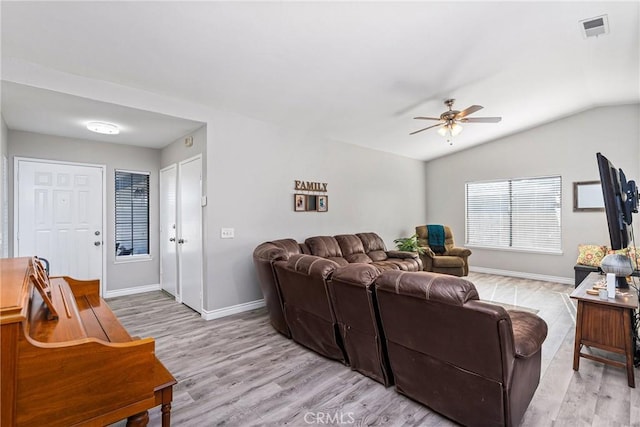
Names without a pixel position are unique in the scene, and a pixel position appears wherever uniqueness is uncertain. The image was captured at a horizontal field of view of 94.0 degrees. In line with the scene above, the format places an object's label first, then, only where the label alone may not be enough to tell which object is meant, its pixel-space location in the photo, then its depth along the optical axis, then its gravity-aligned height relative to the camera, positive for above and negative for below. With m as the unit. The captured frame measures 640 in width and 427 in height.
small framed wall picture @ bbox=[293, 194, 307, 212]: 4.71 +0.20
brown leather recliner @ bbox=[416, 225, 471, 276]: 5.59 -0.90
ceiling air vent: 2.82 +1.82
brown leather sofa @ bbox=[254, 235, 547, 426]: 1.61 -0.78
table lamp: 2.63 -0.50
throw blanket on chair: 6.16 -0.51
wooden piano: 0.90 -0.54
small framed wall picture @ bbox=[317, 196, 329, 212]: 5.07 +0.18
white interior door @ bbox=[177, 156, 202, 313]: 4.02 -0.24
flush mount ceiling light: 3.68 +1.11
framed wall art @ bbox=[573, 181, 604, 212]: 5.21 +0.28
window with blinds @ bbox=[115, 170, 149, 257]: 4.85 +0.05
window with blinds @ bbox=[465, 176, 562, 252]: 5.80 -0.02
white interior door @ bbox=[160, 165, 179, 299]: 4.72 -0.27
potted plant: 5.81 -0.63
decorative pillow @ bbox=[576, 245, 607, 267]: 4.73 -0.68
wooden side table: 2.31 -0.92
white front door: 4.00 +0.02
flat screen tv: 2.10 +0.05
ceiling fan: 3.83 +1.22
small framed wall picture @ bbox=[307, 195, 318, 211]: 4.92 +0.21
